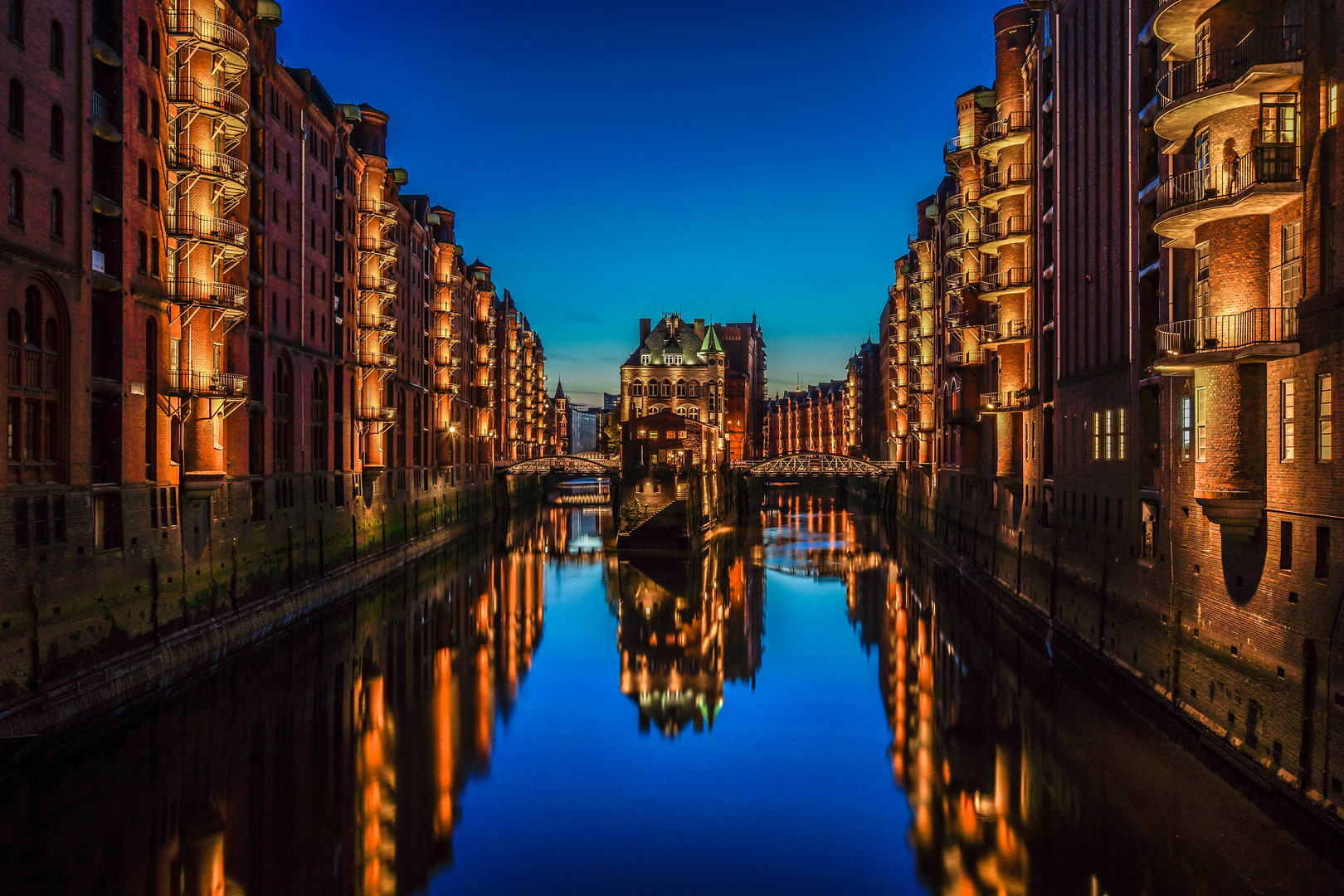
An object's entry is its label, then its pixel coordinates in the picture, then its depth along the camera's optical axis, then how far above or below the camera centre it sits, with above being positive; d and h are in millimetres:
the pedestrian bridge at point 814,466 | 84188 -2525
